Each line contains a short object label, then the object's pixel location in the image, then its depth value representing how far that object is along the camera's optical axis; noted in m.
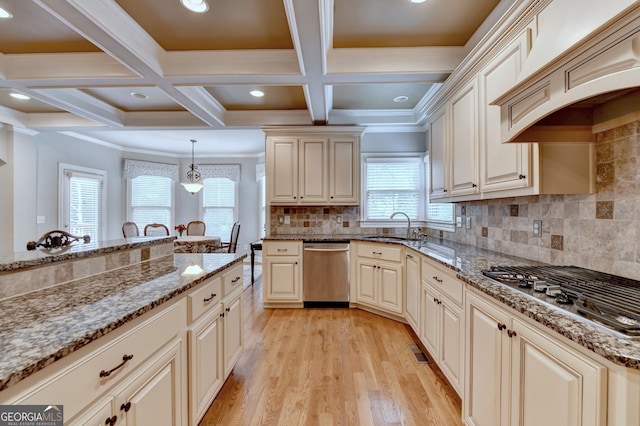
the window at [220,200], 6.90
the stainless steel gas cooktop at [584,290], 0.88
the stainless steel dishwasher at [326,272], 3.65
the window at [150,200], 6.45
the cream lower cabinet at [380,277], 3.17
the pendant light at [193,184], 5.82
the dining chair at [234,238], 5.06
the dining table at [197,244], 4.81
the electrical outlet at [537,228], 1.88
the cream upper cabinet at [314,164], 3.92
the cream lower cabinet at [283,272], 3.70
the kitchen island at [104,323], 0.74
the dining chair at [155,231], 6.32
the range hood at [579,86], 0.88
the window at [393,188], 4.16
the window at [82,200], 5.05
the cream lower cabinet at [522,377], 0.84
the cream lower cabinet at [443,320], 1.78
